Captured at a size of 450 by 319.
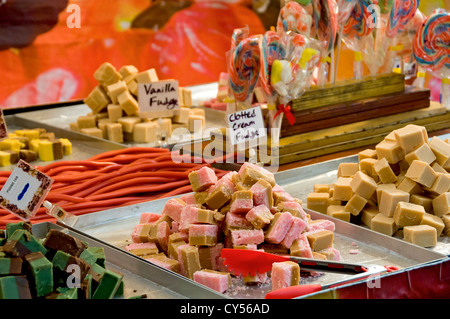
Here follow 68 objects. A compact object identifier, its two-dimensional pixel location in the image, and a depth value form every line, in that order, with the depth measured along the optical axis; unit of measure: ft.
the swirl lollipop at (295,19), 9.89
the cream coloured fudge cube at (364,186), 7.66
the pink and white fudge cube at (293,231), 6.43
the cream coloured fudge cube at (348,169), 8.34
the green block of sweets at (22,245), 5.48
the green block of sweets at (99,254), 5.92
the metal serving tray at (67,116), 12.37
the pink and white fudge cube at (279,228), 6.33
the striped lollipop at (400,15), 11.04
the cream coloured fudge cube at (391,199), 7.40
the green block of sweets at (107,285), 5.52
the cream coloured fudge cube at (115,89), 11.98
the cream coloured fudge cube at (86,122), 11.84
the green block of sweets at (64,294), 5.23
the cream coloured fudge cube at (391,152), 7.82
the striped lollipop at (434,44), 11.29
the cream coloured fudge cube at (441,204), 7.44
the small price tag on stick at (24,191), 7.11
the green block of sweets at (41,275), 5.25
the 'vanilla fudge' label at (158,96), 11.53
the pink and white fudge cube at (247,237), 6.27
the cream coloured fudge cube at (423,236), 6.99
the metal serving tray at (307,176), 8.89
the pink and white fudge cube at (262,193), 6.55
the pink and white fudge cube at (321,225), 7.02
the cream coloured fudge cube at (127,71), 12.38
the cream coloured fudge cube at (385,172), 7.70
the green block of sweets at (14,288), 5.06
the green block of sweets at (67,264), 5.48
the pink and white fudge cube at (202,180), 6.90
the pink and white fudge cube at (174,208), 6.92
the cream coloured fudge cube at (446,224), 7.33
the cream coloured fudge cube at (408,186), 7.59
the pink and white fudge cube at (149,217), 7.38
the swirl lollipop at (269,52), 9.58
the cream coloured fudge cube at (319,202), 8.05
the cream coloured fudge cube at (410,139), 7.79
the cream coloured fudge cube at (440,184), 7.51
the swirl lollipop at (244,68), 9.87
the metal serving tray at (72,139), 10.88
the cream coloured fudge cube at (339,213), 7.65
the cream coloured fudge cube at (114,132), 11.40
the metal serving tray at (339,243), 6.26
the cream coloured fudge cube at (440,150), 7.82
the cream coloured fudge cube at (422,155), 7.67
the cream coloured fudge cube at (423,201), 7.56
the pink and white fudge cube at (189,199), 7.00
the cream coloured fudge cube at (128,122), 11.43
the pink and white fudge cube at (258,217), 6.35
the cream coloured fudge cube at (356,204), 7.63
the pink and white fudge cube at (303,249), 6.34
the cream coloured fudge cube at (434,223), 7.21
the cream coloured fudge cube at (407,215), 7.24
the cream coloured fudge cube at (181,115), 11.94
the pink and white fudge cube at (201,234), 6.37
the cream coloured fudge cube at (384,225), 7.29
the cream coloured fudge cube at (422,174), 7.49
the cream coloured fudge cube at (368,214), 7.55
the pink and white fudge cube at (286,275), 5.90
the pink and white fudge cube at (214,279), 6.05
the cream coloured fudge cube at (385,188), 7.57
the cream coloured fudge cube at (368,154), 8.21
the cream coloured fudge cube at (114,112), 11.86
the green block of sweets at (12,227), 6.10
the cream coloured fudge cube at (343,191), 7.87
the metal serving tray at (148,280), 5.82
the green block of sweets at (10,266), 5.23
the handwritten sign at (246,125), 9.11
